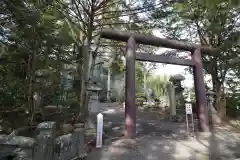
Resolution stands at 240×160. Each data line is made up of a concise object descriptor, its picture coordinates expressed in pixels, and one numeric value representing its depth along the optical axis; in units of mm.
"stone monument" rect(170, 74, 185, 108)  6757
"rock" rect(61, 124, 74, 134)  3227
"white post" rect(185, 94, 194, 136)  4061
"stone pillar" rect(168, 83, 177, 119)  5864
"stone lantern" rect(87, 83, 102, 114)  5349
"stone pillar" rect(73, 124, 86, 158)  2234
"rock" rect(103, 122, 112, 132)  4017
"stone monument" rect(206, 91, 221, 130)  5572
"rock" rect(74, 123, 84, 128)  3330
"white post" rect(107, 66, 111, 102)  11456
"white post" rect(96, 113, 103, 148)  2920
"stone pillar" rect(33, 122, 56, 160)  1703
